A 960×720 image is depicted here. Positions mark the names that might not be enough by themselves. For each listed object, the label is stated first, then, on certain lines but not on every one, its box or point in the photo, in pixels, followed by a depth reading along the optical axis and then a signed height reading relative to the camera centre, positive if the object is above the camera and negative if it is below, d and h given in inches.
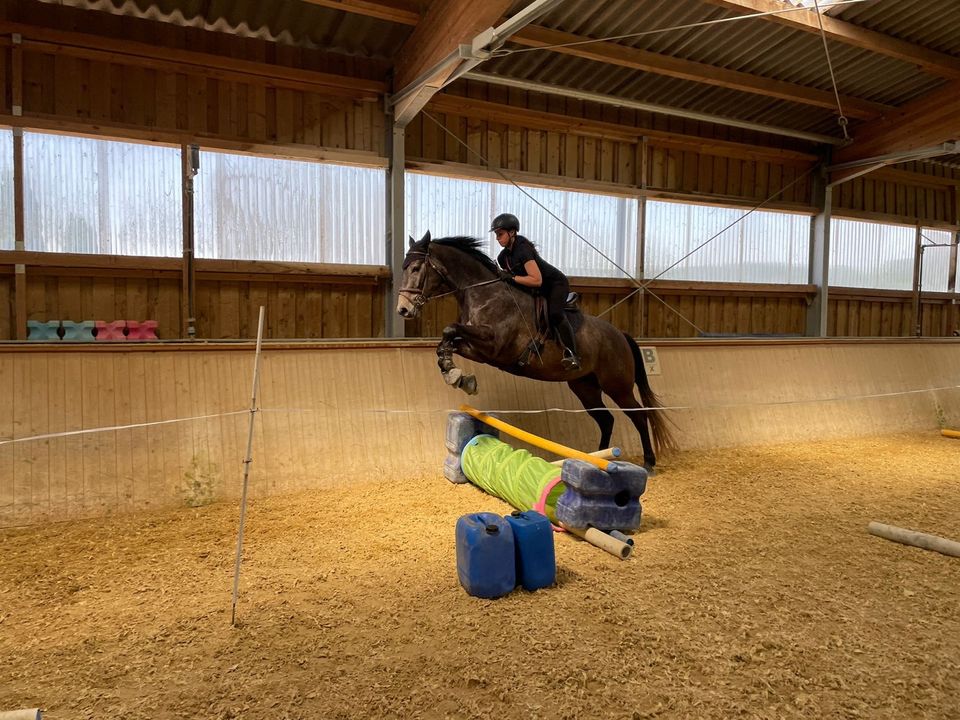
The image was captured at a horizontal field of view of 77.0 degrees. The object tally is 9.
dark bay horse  176.2 +1.0
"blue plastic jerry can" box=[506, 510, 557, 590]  112.7 -42.0
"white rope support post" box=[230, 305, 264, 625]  96.5 -39.0
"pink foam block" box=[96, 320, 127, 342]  245.8 -2.3
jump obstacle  137.3 -38.5
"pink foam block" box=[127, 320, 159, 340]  251.8 -2.2
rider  187.3 +17.8
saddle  187.9 -0.7
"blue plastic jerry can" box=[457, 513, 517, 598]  107.8 -41.4
